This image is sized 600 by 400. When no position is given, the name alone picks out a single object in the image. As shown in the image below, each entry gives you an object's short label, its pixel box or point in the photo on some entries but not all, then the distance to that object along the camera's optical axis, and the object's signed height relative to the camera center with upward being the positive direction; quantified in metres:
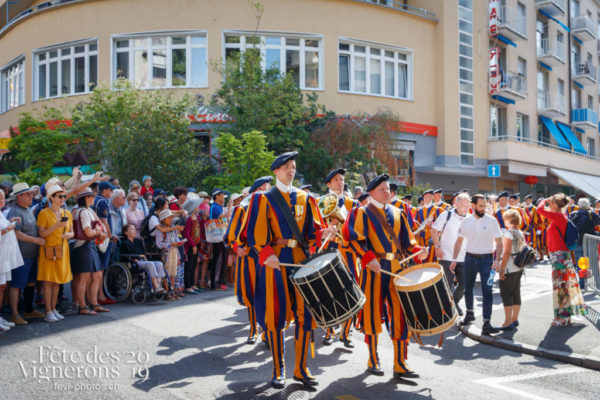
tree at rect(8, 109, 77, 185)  15.35 +1.99
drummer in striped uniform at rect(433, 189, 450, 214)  12.04 +0.25
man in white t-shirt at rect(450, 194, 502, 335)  7.73 -0.51
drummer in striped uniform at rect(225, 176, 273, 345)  6.21 -0.68
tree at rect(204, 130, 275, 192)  14.89 +1.47
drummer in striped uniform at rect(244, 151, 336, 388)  5.16 -0.38
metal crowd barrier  9.92 -0.84
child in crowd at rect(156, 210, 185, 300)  10.09 -0.58
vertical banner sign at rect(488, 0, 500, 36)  28.27 +10.23
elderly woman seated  9.66 -0.78
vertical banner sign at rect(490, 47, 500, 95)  28.22 +7.40
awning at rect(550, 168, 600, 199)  32.56 +1.90
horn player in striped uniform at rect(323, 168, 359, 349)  7.03 -0.12
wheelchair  9.55 -1.24
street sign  26.38 +1.98
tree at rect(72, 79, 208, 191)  14.78 +2.15
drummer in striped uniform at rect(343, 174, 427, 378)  5.48 -0.50
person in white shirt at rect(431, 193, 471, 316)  8.66 -0.42
